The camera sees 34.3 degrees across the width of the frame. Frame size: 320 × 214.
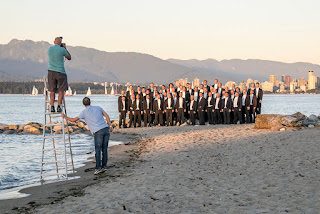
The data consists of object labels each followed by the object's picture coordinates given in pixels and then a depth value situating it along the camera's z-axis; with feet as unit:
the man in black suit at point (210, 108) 94.58
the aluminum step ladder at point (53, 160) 41.12
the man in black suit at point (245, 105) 94.50
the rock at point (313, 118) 85.46
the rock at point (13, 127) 124.30
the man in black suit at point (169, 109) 95.25
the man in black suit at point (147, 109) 96.12
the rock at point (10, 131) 118.42
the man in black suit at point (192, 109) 95.14
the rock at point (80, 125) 122.19
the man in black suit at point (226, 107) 94.12
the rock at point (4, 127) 125.55
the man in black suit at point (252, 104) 94.20
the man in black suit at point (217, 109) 94.49
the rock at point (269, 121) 78.84
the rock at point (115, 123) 113.95
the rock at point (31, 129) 115.75
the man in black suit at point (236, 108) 94.17
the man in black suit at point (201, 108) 94.12
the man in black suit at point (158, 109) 95.66
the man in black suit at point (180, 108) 95.61
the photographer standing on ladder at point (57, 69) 39.78
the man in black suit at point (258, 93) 94.79
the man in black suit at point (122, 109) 97.35
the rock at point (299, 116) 81.41
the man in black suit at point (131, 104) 95.96
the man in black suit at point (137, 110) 95.81
